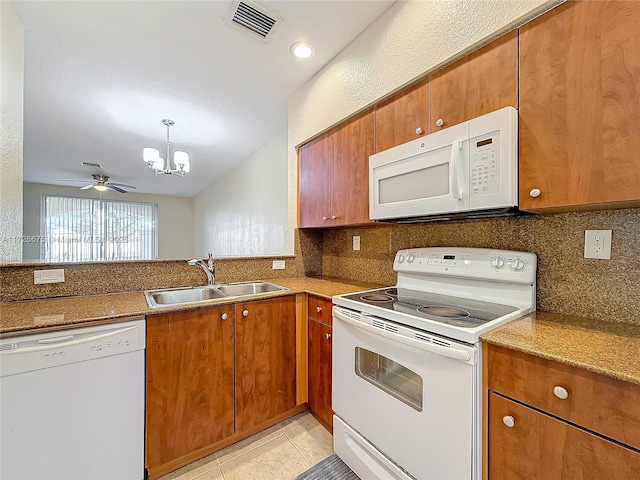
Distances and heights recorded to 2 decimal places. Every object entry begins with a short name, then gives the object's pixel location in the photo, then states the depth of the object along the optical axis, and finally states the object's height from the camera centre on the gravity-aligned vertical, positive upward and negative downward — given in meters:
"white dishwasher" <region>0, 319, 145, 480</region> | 1.09 -0.71
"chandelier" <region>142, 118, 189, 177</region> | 3.00 +0.92
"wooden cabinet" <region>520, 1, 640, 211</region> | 0.87 +0.47
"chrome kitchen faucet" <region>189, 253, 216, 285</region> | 2.02 -0.20
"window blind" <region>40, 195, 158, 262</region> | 5.74 +0.27
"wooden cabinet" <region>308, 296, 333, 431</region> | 1.73 -0.80
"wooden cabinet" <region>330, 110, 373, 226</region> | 1.83 +0.50
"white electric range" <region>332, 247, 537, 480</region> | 0.99 -0.51
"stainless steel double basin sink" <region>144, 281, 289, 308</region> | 1.84 -0.38
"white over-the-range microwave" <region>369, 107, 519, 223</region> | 1.10 +0.32
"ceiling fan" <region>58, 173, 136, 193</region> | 4.60 +0.96
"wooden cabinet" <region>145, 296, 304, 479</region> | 1.39 -0.80
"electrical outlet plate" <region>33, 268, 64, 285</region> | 1.57 -0.21
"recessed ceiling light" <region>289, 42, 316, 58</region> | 1.95 +1.40
